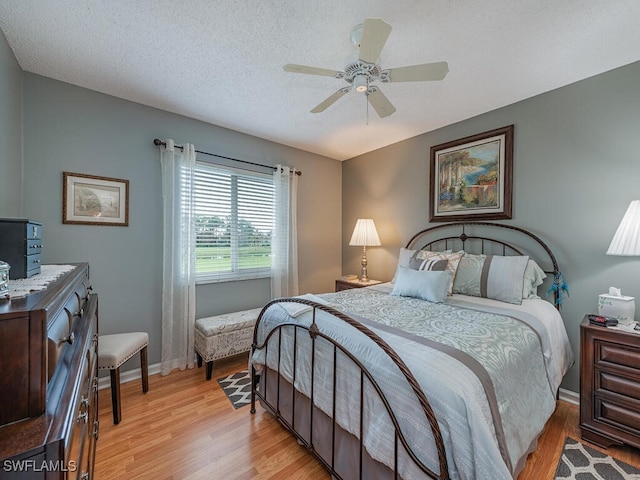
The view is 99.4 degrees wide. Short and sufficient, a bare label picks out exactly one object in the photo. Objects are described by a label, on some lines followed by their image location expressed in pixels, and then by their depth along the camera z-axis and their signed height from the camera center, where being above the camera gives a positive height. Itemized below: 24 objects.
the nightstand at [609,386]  1.65 -0.94
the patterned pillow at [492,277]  2.22 -0.33
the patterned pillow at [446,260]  2.51 -0.21
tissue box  1.82 -0.46
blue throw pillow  2.21 -0.39
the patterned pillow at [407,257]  2.75 -0.21
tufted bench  2.61 -0.99
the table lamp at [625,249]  1.77 -0.06
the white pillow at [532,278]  2.28 -0.34
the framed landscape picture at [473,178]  2.66 +0.65
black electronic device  1.78 -0.55
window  3.03 +0.17
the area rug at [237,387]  2.27 -1.37
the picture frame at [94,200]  2.31 +0.32
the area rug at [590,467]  1.54 -1.35
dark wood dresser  0.53 -0.39
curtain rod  2.69 +0.93
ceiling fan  1.38 +1.01
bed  1.02 -0.63
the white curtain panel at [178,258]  2.71 -0.22
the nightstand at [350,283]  3.46 -0.60
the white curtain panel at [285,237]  3.54 +0.00
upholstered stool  1.96 -0.89
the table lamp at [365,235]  3.61 +0.04
